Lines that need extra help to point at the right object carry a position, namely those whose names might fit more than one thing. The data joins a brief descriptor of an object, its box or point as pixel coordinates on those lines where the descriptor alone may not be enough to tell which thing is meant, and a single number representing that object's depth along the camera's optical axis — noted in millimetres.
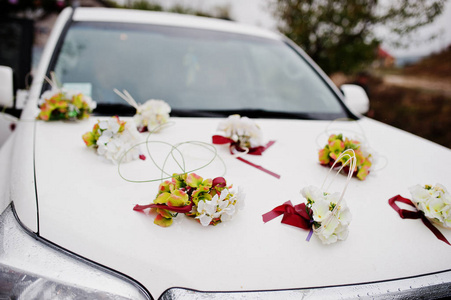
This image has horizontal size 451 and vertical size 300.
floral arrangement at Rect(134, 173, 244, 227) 1056
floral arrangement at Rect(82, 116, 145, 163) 1379
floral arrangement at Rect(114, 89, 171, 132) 1657
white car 942
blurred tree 6766
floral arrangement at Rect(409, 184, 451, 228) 1192
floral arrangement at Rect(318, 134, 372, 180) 1441
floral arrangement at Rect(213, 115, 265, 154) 1553
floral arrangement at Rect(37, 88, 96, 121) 1695
